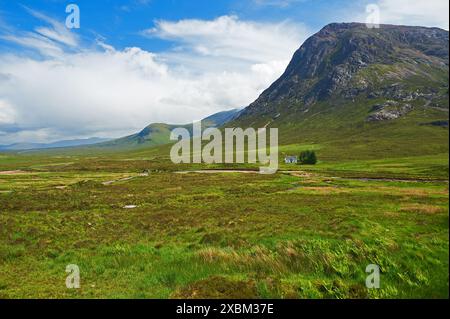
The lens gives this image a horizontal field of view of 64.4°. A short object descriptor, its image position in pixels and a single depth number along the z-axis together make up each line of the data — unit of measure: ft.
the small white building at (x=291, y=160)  558.56
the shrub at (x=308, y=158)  523.50
